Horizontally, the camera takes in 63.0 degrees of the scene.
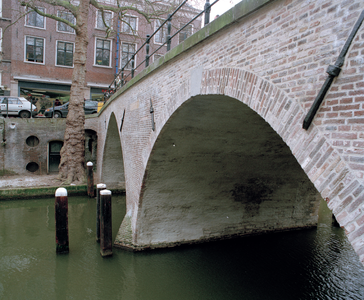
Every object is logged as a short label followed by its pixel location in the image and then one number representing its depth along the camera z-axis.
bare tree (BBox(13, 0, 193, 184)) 12.79
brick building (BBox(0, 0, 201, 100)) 20.50
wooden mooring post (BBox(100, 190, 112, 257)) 7.00
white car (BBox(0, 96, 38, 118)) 16.30
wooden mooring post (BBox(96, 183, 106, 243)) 7.94
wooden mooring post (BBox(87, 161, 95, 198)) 12.56
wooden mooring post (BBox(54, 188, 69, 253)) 6.99
